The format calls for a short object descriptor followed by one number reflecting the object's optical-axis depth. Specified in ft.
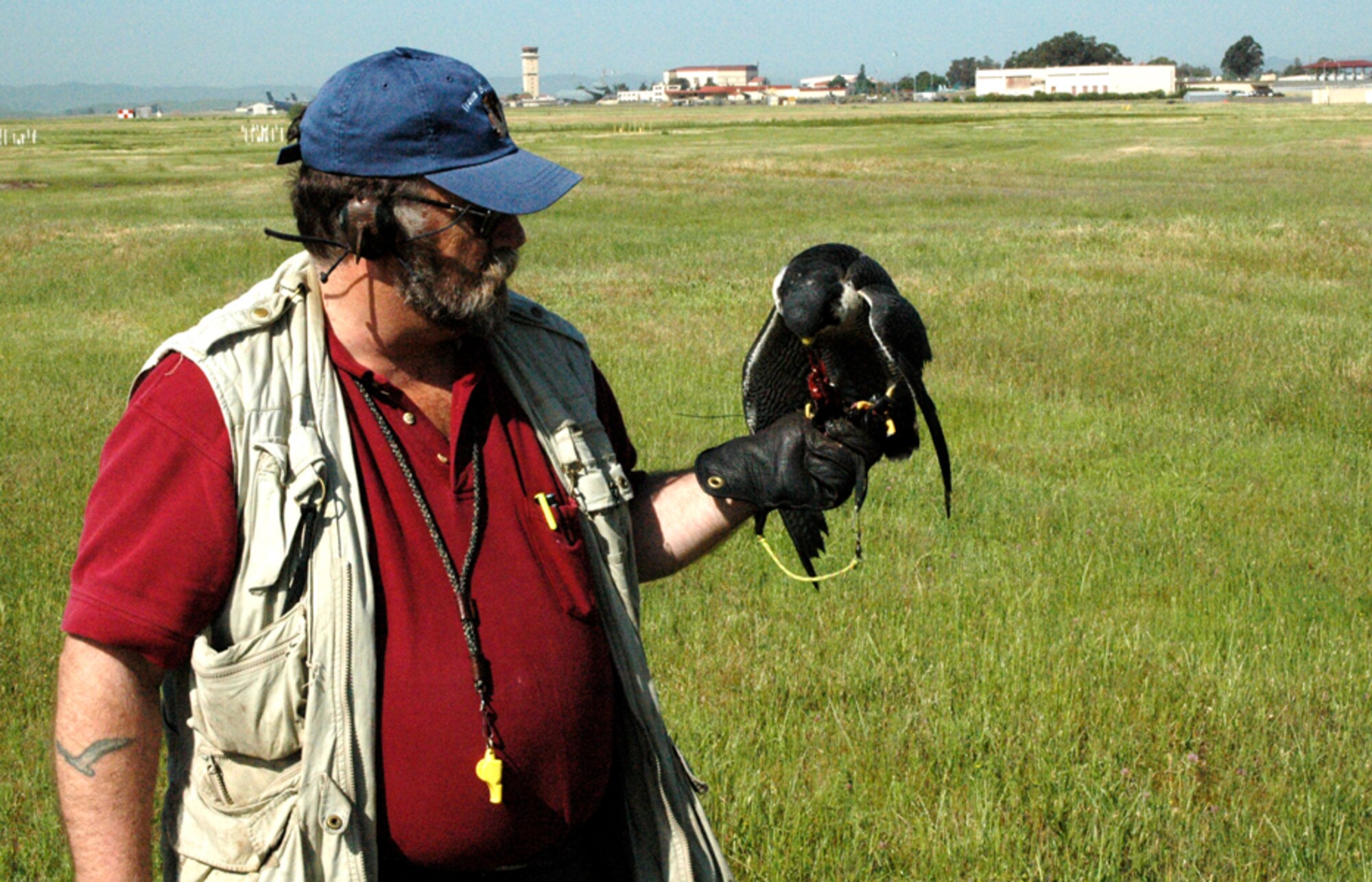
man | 6.59
